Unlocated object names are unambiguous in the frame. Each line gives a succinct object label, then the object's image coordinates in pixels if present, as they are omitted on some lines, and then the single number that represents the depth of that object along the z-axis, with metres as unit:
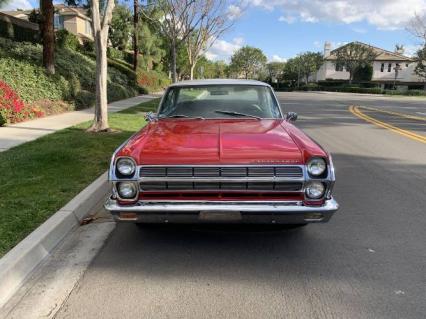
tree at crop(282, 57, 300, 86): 97.89
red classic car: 3.86
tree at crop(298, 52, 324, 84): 92.88
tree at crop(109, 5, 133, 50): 45.69
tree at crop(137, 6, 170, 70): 44.44
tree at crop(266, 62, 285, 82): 120.69
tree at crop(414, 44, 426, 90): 69.12
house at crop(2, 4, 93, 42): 53.88
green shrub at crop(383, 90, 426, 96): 59.69
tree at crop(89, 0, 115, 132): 10.80
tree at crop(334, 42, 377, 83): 78.56
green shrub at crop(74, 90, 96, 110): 17.44
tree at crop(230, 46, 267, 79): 114.56
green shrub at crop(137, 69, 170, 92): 33.34
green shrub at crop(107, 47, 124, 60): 37.28
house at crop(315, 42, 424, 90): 82.00
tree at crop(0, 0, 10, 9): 16.42
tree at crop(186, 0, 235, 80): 27.00
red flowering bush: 11.89
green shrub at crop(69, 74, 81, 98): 17.48
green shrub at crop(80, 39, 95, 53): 34.39
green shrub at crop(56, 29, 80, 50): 23.56
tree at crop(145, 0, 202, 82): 24.16
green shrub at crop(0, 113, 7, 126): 11.65
